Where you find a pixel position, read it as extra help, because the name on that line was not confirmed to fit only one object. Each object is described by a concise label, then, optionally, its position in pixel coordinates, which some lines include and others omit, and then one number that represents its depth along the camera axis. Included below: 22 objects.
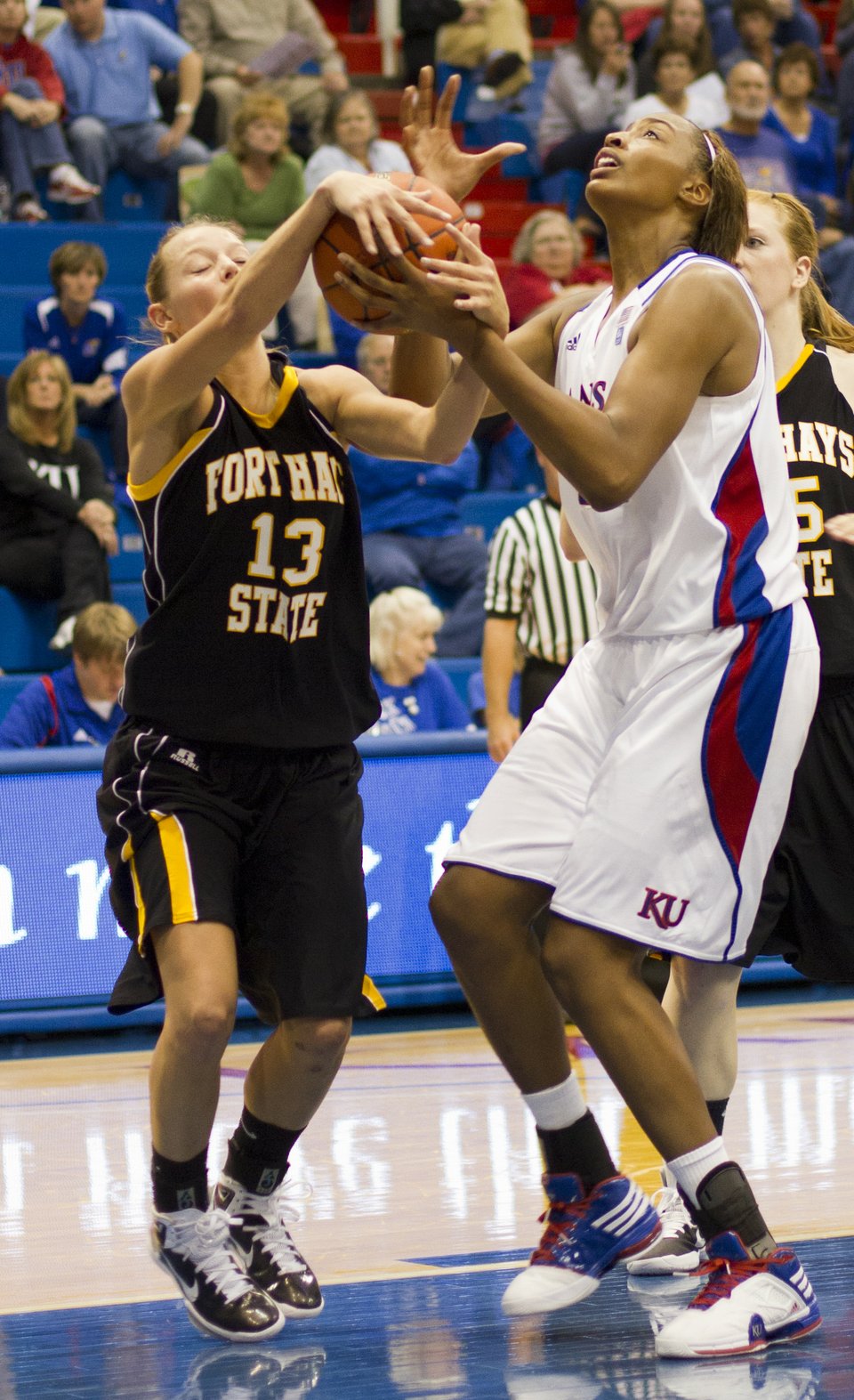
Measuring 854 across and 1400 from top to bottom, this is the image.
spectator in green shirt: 21.02
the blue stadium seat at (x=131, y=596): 18.94
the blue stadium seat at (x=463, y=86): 26.16
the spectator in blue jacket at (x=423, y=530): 17.75
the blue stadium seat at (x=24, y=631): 17.53
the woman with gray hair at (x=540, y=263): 20.25
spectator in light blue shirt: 22.47
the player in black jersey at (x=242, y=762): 6.62
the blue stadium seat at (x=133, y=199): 24.00
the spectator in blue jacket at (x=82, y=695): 13.70
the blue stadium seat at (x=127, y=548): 19.81
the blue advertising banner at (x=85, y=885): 12.23
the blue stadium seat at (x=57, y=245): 22.53
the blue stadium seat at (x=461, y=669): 18.02
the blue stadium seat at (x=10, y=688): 16.69
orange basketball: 6.07
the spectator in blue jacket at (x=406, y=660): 14.58
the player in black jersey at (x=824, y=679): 7.49
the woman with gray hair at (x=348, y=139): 21.44
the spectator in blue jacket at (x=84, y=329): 19.14
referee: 13.58
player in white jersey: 6.19
